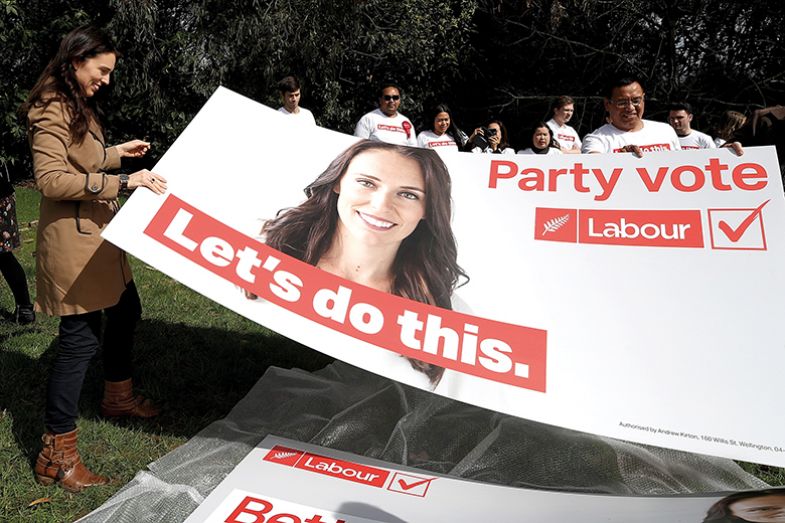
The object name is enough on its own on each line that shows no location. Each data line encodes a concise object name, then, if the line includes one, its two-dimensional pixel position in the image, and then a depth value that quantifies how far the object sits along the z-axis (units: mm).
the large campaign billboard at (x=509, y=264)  2254
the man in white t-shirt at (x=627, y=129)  3584
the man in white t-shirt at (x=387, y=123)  6402
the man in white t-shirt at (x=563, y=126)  6340
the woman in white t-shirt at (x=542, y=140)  5766
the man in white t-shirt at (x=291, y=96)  5812
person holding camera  6480
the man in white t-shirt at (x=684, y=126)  5434
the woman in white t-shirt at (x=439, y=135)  6883
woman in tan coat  2400
